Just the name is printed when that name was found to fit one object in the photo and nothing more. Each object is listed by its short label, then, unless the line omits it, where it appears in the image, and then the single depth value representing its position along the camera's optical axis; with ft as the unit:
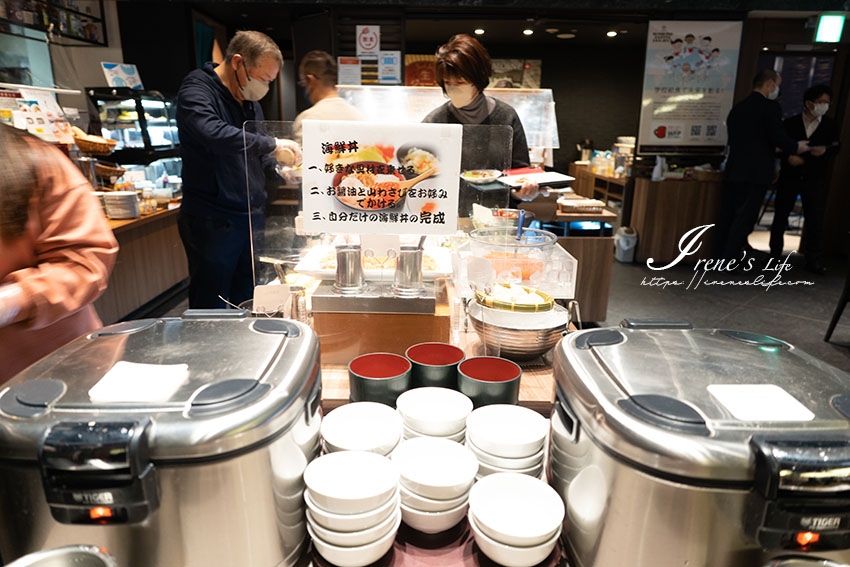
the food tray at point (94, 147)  12.36
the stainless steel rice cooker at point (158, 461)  2.05
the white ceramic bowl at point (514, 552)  2.44
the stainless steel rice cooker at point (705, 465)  2.01
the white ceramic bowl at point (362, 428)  2.93
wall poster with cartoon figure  18.69
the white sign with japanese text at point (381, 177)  4.00
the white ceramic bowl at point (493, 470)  2.91
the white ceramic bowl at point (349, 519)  2.41
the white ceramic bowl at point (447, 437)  3.16
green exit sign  18.42
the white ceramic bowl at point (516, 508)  2.44
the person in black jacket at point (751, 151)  17.04
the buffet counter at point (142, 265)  12.24
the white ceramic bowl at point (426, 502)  2.66
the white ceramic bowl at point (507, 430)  2.89
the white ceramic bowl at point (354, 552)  2.45
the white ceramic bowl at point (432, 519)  2.67
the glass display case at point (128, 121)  14.25
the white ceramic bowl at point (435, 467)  2.64
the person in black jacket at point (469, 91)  7.63
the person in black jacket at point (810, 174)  18.29
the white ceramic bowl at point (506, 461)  2.90
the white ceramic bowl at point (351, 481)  2.39
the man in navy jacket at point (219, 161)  7.69
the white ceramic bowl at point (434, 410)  3.11
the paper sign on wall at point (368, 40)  18.51
